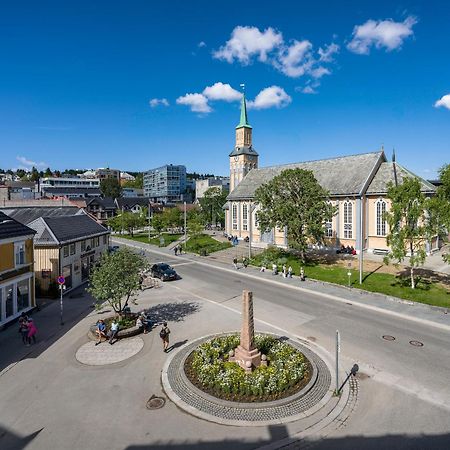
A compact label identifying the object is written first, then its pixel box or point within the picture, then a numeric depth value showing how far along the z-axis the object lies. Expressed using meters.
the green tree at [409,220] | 25.33
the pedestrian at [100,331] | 17.80
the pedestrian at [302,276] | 31.15
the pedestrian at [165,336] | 16.24
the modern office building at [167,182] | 184.00
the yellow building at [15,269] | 19.94
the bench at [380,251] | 40.30
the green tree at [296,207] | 35.16
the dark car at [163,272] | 31.98
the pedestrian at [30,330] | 17.36
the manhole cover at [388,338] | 17.73
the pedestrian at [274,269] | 34.62
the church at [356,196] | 40.84
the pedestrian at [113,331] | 17.66
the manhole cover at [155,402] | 12.00
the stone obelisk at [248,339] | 14.48
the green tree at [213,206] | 85.88
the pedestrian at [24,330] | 17.27
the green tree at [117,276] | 18.42
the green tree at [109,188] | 139.88
